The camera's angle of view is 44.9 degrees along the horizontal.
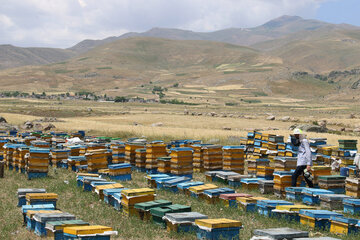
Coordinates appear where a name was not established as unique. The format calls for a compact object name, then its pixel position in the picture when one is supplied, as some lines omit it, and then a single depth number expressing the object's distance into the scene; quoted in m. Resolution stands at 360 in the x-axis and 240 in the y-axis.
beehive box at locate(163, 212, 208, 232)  9.20
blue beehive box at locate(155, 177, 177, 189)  14.48
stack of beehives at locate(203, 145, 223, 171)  18.23
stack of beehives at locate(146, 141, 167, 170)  18.05
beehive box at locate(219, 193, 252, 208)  11.88
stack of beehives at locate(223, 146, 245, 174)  17.77
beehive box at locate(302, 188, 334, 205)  12.20
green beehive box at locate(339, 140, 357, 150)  18.91
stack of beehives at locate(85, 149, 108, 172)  18.02
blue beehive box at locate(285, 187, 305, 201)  12.77
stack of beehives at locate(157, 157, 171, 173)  17.08
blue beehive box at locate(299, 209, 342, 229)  9.88
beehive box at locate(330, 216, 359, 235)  9.44
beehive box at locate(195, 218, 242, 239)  8.55
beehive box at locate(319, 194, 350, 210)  11.74
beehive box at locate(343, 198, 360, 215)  11.22
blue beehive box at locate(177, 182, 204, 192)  13.51
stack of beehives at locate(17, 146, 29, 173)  17.94
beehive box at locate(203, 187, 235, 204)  12.22
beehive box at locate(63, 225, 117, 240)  7.86
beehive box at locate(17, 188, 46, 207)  12.18
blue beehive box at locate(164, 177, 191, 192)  14.11
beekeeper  13.44
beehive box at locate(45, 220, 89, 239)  8.56
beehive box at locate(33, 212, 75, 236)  9.18
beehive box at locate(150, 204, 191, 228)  9.88
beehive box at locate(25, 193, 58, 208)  11.22
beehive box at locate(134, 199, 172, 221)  10.49
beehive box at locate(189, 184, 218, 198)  12.65
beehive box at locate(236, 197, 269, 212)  11.44
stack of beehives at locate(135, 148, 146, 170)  18.61
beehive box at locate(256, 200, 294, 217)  10.98
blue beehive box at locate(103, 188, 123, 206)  12.11
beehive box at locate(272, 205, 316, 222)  10.39
